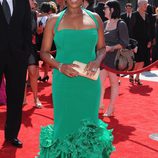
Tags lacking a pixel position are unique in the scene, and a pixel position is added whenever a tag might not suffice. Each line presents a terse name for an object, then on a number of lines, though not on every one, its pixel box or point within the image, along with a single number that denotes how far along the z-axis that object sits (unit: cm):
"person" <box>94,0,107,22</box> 757
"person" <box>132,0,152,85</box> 879
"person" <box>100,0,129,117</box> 564
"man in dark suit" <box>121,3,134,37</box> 882
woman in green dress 299
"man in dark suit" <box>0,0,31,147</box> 430
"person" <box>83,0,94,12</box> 641
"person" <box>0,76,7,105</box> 689
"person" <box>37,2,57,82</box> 765
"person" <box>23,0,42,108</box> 638
